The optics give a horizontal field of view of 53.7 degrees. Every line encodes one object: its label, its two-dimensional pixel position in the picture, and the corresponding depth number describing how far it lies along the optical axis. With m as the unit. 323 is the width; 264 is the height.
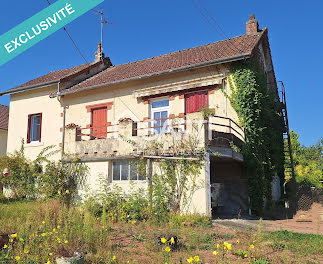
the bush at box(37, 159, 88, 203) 12.80
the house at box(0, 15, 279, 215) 11.58
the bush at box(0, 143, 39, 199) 14.48
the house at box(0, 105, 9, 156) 20.80
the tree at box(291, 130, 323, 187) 27.08
